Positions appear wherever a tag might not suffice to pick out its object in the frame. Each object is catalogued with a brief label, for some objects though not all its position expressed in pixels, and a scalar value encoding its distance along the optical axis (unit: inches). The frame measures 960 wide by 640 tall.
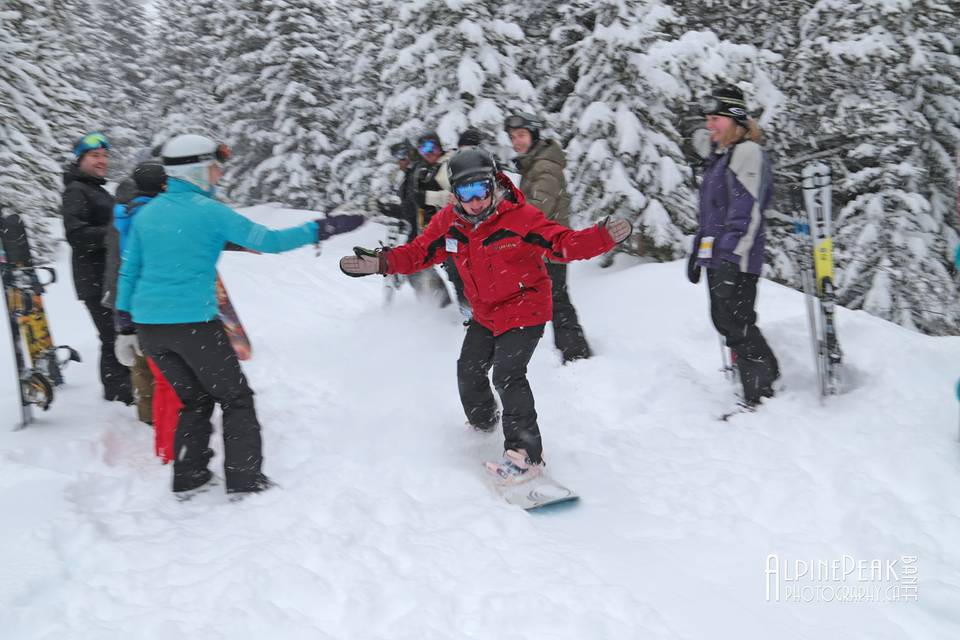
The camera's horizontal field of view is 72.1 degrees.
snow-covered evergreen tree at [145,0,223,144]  1139.3
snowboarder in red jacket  165.2
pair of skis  200.5
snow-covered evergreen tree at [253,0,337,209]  956.6
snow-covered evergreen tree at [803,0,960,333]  519.2
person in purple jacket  193.3
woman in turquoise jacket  157.1
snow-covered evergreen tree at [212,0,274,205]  973.2
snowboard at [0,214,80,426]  205.0
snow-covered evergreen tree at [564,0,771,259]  457.4
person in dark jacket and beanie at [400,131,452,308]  294.7
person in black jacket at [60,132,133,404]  218.2
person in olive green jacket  254.8
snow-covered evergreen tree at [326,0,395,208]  885.8
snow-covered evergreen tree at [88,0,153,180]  1413.6
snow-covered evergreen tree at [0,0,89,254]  512.1
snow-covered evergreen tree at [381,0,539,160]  563.8
